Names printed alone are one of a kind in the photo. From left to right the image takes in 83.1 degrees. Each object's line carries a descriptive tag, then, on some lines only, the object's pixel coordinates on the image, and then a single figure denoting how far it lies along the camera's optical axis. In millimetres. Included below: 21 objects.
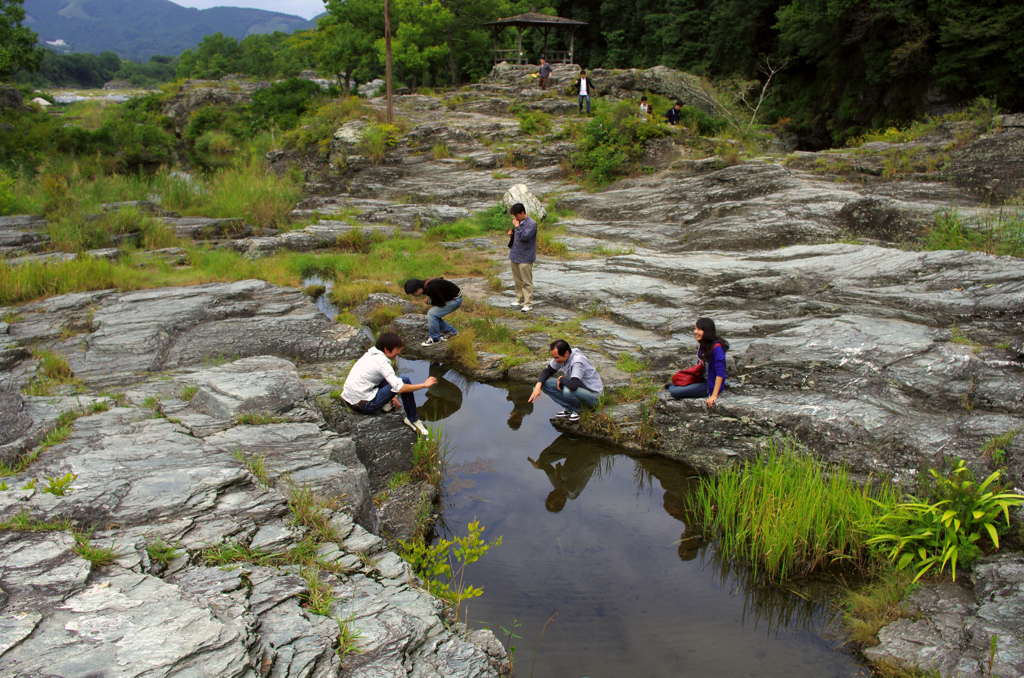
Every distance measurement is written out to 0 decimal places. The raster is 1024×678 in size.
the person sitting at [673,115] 20700
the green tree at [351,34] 30219
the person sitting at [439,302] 9633
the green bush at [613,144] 18656
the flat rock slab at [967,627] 3951
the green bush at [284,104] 28344
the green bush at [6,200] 14000
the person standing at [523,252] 10250
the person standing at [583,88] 24266
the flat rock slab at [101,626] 2936
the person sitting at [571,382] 7492
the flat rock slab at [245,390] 6390
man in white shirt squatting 6875
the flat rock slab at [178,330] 8086
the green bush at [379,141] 22125
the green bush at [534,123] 23062
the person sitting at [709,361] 6820
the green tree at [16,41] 35250
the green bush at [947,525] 4773
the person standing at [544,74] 27938
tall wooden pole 21991
